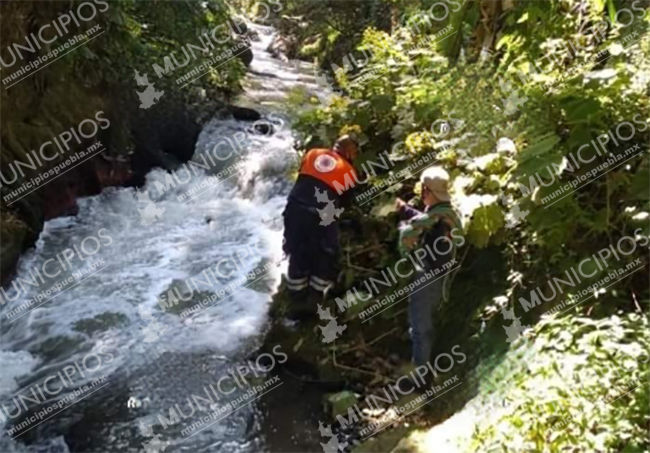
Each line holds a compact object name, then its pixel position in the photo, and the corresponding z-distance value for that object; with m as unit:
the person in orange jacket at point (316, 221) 6.68
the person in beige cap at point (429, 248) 5.29
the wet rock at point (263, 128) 16.17
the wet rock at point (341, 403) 5.80
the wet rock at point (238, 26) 22.92
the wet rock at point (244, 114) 16.95
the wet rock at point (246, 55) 23.10
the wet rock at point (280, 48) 29.00
